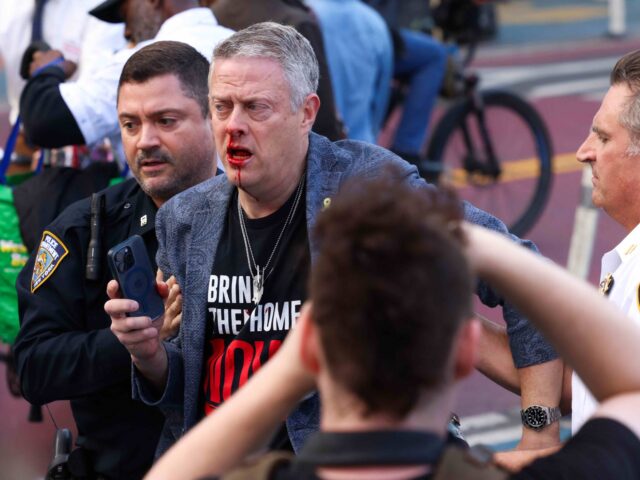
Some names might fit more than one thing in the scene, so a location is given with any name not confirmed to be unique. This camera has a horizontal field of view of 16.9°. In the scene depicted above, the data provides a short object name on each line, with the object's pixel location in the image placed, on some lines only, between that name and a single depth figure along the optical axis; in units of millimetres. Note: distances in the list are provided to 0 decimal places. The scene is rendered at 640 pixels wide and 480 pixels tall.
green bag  7603
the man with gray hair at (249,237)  5083
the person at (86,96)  7683
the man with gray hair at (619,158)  5312
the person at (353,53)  10970
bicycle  14741
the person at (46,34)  9044
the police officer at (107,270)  5727
